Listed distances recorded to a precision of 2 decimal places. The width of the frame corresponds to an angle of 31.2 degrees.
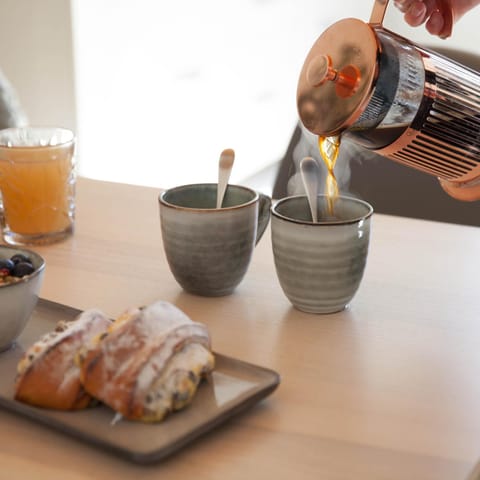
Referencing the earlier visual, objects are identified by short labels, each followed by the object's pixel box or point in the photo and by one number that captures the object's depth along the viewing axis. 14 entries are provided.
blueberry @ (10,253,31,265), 0.87
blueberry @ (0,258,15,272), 0.85
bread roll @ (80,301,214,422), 0.67
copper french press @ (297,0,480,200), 0.84
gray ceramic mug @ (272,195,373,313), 0.93
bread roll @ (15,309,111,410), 0.70
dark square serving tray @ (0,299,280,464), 0.65
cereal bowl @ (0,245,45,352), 0.80
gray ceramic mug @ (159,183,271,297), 0.98
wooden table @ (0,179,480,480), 0.66
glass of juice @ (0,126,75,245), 1.17
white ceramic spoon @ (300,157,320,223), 1.00
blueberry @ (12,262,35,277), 0.85
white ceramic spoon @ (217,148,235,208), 1.04
